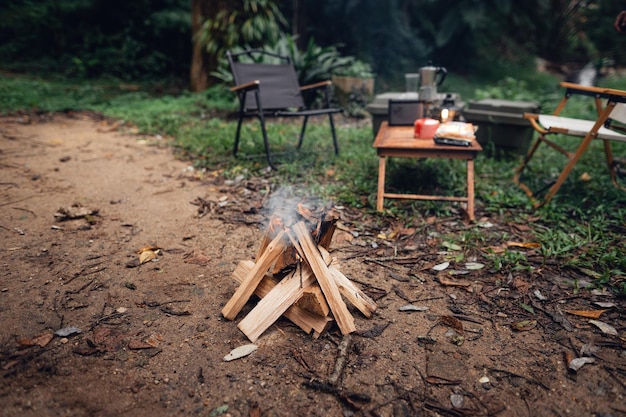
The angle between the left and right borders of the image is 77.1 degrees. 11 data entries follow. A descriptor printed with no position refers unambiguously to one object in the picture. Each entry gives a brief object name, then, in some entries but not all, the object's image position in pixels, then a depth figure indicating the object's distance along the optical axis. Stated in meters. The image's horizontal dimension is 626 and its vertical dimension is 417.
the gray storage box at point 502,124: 4.08
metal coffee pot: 3.31
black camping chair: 3.97
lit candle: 3.07
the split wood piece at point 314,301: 1.73
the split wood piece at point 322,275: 1.77
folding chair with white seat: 2.86
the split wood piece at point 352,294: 1.88
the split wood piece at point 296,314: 1.75
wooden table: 2.77
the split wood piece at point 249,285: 1.81
